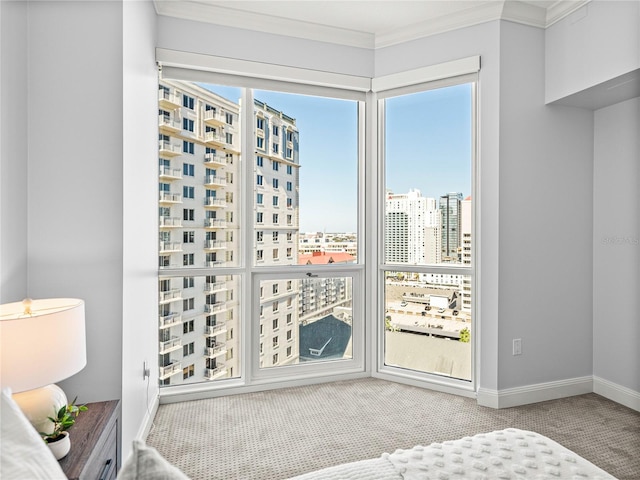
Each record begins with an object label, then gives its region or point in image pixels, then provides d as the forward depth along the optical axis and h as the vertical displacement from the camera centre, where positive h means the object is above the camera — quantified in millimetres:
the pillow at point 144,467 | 734 -401
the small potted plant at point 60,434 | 1318 -623
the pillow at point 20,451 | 803 -425
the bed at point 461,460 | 897 -655
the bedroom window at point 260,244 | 3033 -45
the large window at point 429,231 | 3152 +58
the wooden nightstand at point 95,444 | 1321 -697
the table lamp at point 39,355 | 1238 -358
